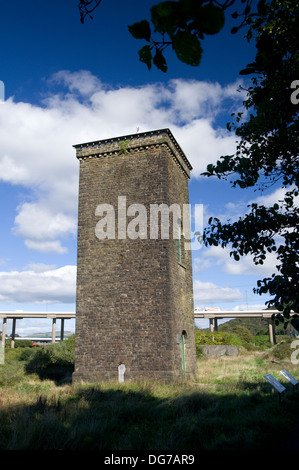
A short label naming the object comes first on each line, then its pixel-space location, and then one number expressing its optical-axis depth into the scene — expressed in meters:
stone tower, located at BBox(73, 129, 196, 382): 14.52
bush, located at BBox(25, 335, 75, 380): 20.26
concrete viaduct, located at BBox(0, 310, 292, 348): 46.82
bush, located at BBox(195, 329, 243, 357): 36.65
